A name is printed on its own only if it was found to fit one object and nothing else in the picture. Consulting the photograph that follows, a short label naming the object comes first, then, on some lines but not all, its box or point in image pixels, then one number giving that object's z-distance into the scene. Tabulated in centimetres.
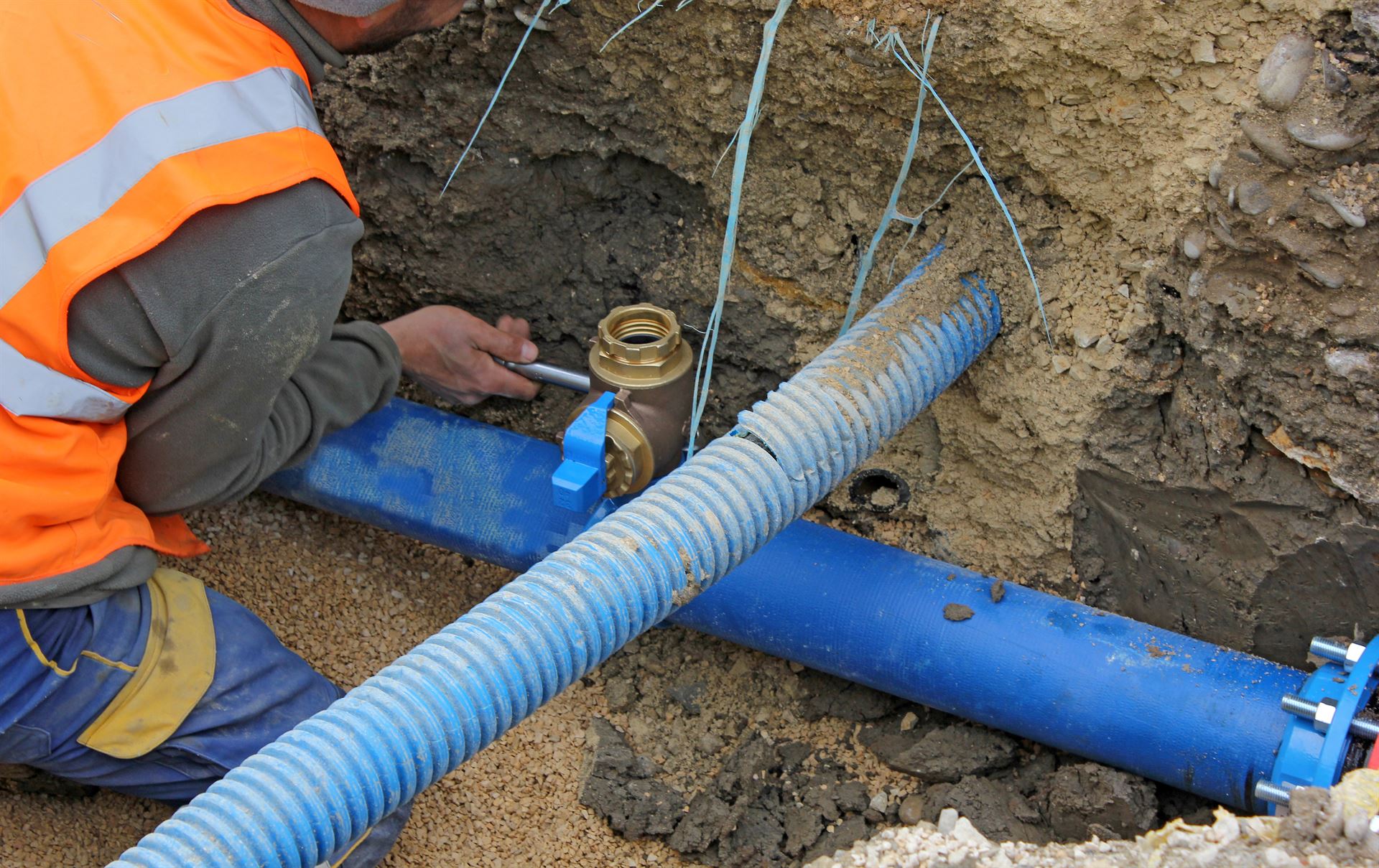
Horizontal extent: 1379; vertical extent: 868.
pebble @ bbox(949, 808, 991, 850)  122
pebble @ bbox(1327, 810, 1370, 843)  109
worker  141
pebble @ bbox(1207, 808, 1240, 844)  115
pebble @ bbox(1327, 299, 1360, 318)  155
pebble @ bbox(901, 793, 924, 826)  192
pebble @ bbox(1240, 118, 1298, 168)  154
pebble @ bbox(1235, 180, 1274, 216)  157
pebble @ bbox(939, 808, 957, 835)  129
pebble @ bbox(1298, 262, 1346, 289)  155
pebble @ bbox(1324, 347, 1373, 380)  157
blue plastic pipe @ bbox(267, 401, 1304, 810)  170
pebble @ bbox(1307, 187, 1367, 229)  150
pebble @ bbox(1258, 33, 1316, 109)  151
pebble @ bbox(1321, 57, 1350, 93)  147
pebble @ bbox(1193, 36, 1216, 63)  157
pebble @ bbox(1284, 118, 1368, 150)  148
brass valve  191
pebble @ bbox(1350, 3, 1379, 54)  144
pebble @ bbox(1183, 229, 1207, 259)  168
